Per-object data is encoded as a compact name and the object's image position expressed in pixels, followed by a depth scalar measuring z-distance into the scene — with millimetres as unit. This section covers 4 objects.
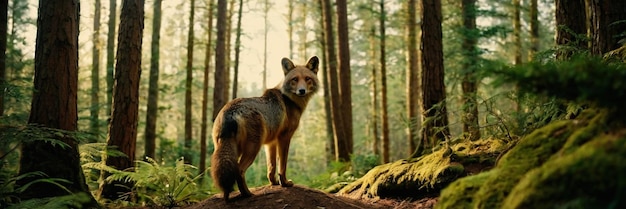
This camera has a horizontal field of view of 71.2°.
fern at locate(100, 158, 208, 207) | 7605
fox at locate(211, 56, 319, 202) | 5516
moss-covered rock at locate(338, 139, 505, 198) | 6570
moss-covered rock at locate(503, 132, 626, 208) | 2100
